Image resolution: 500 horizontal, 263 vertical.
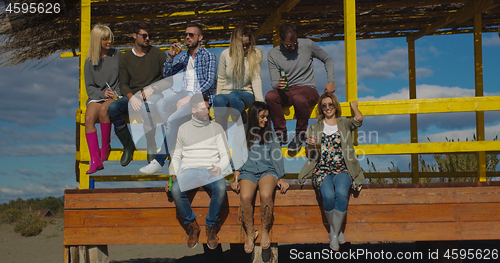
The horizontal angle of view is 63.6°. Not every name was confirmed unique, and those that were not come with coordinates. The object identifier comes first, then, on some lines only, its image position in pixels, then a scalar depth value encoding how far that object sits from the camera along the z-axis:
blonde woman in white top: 4.85
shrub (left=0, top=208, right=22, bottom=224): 13.16
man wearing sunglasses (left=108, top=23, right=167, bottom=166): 5.09
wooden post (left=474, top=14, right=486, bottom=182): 7.11
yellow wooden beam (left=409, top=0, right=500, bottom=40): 6.69
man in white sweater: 4.45
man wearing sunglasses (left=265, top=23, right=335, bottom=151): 4.86
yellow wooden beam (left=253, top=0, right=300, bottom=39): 6.80
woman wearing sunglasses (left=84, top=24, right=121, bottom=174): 5.06
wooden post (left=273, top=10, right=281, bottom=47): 7.38
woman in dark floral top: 4.32
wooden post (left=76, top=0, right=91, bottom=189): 5.27
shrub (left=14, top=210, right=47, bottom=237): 11.20
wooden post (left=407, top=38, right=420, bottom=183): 8.42
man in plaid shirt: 4.88
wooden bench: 4.74
